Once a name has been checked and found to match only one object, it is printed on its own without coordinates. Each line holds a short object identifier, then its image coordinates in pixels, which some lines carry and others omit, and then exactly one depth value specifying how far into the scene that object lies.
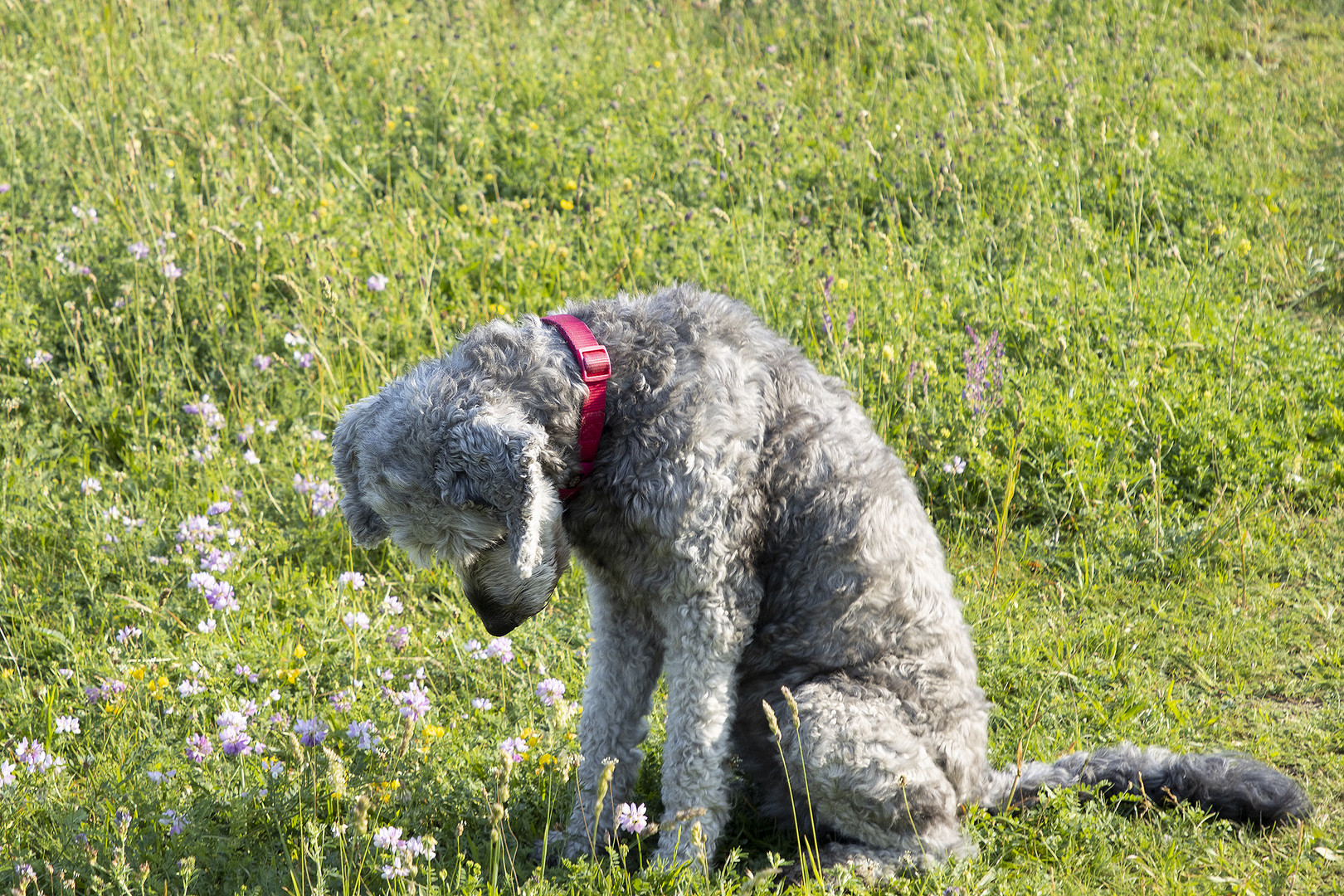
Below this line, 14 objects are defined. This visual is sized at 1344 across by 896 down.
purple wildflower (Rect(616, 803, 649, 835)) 5.96
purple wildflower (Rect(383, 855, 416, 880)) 5.36
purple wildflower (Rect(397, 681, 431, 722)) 6.86
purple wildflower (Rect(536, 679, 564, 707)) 7.06
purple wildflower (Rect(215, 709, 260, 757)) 6.64
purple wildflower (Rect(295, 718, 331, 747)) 6.44
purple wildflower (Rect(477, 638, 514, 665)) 7.80
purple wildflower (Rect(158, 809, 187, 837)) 6.62
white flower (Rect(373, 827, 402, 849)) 5.70
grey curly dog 6.51
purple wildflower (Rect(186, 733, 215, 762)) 6.86
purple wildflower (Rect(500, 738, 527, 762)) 5.69
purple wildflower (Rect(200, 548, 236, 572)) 8.34
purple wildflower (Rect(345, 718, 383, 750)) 6.82
